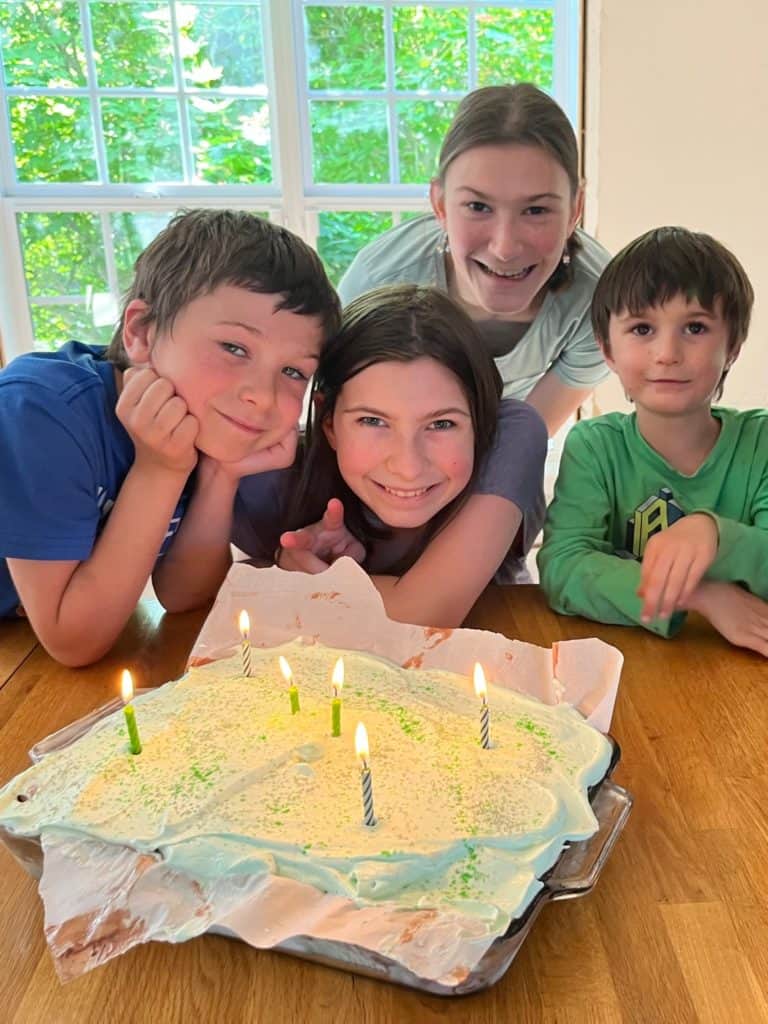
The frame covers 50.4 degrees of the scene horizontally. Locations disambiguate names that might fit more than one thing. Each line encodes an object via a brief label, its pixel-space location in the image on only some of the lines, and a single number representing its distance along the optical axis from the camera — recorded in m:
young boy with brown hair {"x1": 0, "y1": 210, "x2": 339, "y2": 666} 0.95
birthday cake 0.56
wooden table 0.50
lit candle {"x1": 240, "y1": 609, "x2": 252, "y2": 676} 0.83
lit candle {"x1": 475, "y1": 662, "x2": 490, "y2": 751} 0.69
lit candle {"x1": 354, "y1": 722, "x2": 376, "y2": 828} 0.59
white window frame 3.09
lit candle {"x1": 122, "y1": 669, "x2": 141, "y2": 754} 0.69
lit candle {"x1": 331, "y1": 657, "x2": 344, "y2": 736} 0.72
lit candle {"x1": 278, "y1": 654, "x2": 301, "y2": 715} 0.77
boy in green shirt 1.00
